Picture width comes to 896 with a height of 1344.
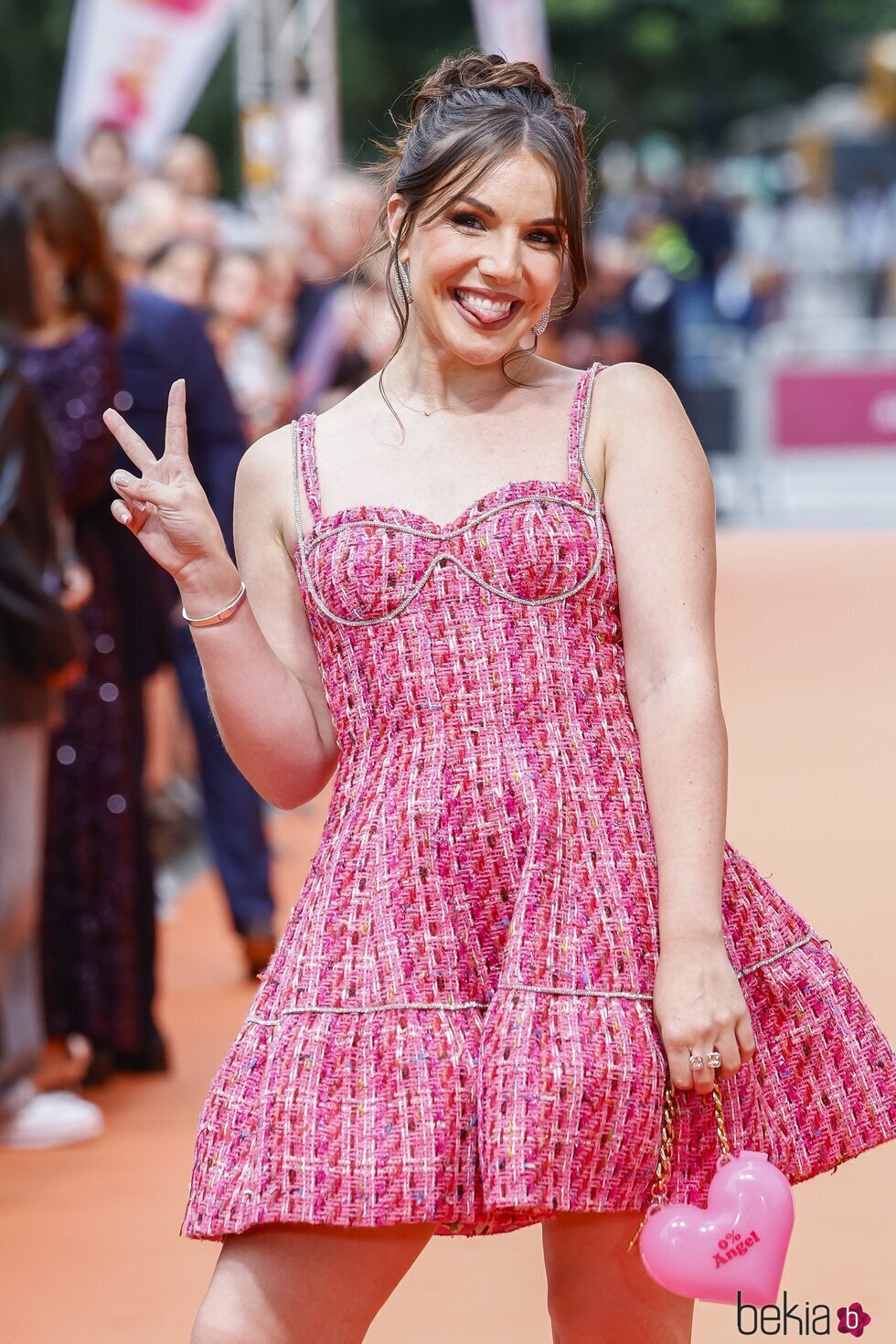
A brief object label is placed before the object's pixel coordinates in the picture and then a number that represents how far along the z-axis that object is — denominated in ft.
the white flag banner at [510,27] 71.51
